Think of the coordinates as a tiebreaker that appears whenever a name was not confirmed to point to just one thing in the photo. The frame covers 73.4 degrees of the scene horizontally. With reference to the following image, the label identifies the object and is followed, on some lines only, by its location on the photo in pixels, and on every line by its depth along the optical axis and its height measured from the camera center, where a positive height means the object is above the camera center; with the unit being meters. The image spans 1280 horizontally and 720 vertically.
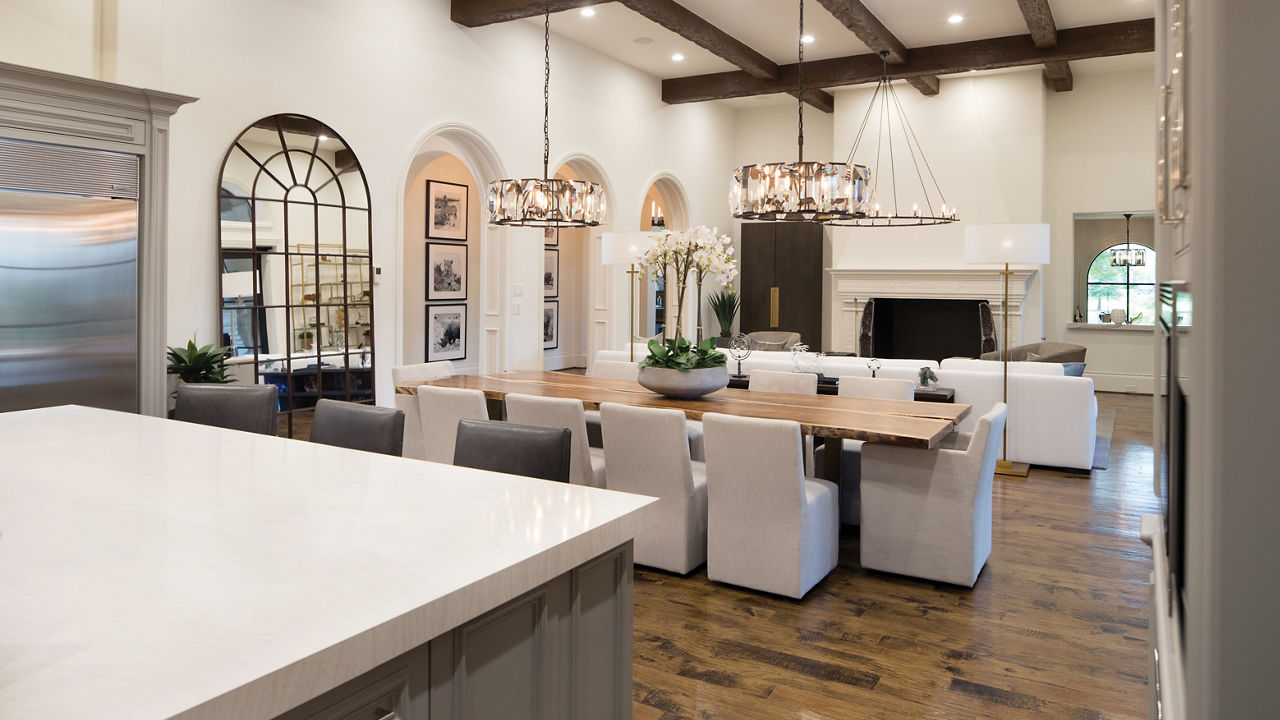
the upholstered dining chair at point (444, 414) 3.98 -0.29
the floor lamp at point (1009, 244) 5.38 +0.68
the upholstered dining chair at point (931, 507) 3.37 -0.63
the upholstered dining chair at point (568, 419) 3.65 -0.29
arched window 9.65 +0.75
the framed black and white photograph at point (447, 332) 9.41 +0.21
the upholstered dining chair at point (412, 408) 4.53 -0.30
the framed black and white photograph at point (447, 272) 9.47 +0.90
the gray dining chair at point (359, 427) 2.72 -0.24
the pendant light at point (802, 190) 4.43 +0.85
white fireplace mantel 9.00 +0.70
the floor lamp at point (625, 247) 6.24 +0.77
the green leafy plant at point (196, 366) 4.53 -0.08
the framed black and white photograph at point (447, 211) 9.46 +1.58
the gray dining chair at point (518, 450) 2.40 -0.28
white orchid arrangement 4.80 +0.56
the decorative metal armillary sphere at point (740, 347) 5.04 +0.03
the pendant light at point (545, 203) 4.77 +0.83
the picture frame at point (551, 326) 10.70 +0.33
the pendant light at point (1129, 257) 9.59 +1.07
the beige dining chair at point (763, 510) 3.21 -0.61
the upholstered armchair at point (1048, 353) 6.81 -0.01
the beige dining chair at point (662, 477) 3.46 -0.52
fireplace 9.77 +0.27
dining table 3.35 -0.25
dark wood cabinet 10.48 +0.91
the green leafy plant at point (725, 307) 10.58 +0.56
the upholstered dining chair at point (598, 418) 4.61 -0.39
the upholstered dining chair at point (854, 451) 4.36 -0.50
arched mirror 5.14 +0.54
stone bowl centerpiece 4.17 -0.09
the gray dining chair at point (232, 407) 3.13 -0.21
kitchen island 0.97 -0.34
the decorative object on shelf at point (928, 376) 5.16 -0.15
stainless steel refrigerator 3.60 +0.32
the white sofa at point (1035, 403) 5.43 -0.32
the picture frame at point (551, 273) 10.86 +1.00
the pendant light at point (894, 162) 9.50 +2.14
